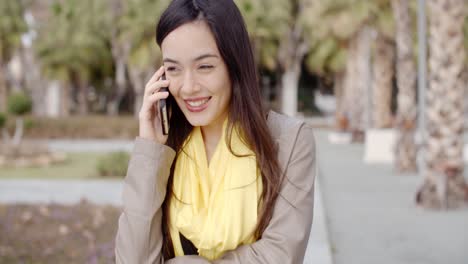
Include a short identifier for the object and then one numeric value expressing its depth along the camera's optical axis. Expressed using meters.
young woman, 1.98
